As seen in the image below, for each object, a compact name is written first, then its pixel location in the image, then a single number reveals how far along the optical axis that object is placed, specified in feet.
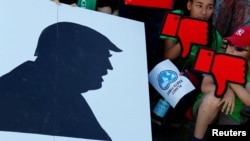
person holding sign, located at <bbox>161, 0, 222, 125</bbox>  20.53
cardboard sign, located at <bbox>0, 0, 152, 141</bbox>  16.28
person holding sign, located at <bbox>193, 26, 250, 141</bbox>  18.72
